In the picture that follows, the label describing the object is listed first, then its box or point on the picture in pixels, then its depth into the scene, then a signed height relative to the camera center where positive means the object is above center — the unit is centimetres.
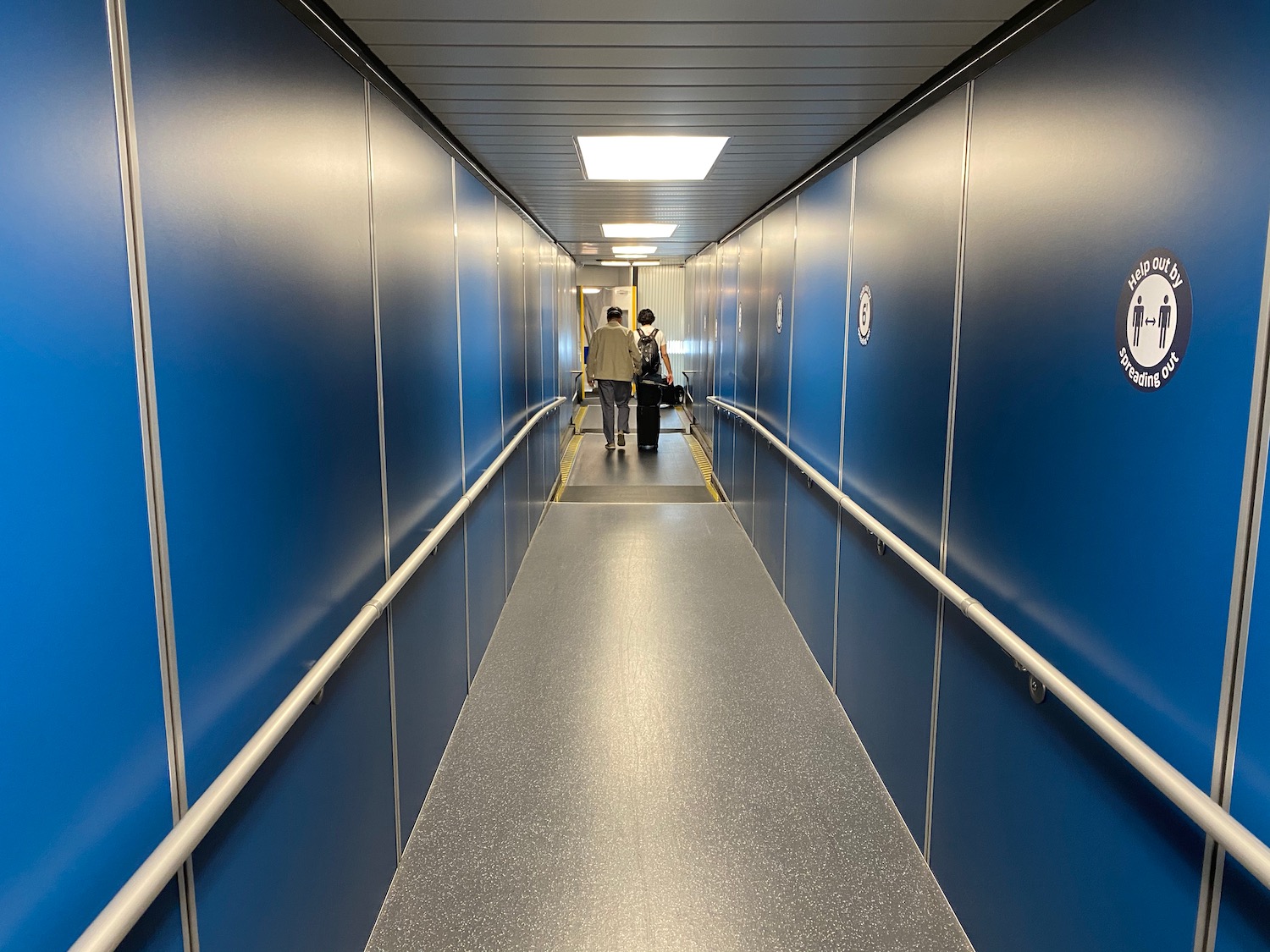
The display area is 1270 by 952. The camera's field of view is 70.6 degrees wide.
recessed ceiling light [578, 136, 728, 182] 380 +84
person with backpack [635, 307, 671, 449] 1065 -57
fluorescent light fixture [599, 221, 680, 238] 761 +97
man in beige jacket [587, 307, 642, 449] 1016 -18
